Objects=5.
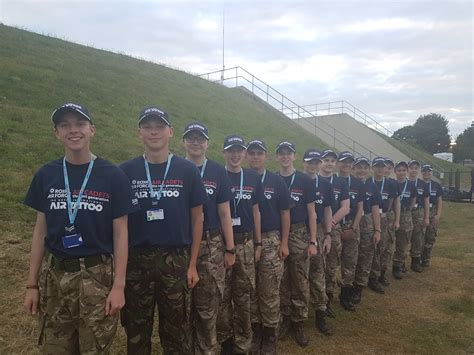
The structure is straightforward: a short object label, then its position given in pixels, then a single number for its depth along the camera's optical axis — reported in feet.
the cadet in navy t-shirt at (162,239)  9.30
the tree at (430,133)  185.88
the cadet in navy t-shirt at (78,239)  8.11
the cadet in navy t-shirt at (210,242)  10.58
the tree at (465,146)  164.88
